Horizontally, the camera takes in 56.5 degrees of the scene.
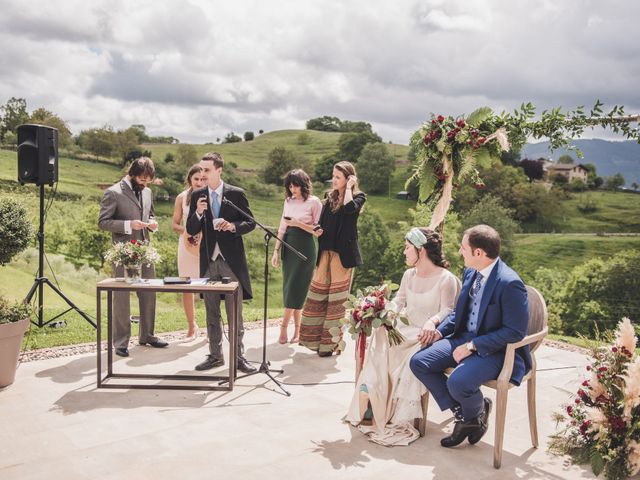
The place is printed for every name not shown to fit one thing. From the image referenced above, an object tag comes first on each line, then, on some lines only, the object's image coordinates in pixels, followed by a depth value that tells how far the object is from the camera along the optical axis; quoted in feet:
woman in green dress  22.06
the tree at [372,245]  116.26
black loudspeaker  22.34
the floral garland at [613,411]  12.20
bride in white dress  14.53
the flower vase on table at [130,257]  18.10
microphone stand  17.32
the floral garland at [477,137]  17.08
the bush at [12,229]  23.77
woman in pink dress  22.48
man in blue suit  13.03
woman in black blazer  20.71
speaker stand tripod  22.44
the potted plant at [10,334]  17.22
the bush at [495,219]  125.08
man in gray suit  20.33
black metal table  17.15
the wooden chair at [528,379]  12.94
